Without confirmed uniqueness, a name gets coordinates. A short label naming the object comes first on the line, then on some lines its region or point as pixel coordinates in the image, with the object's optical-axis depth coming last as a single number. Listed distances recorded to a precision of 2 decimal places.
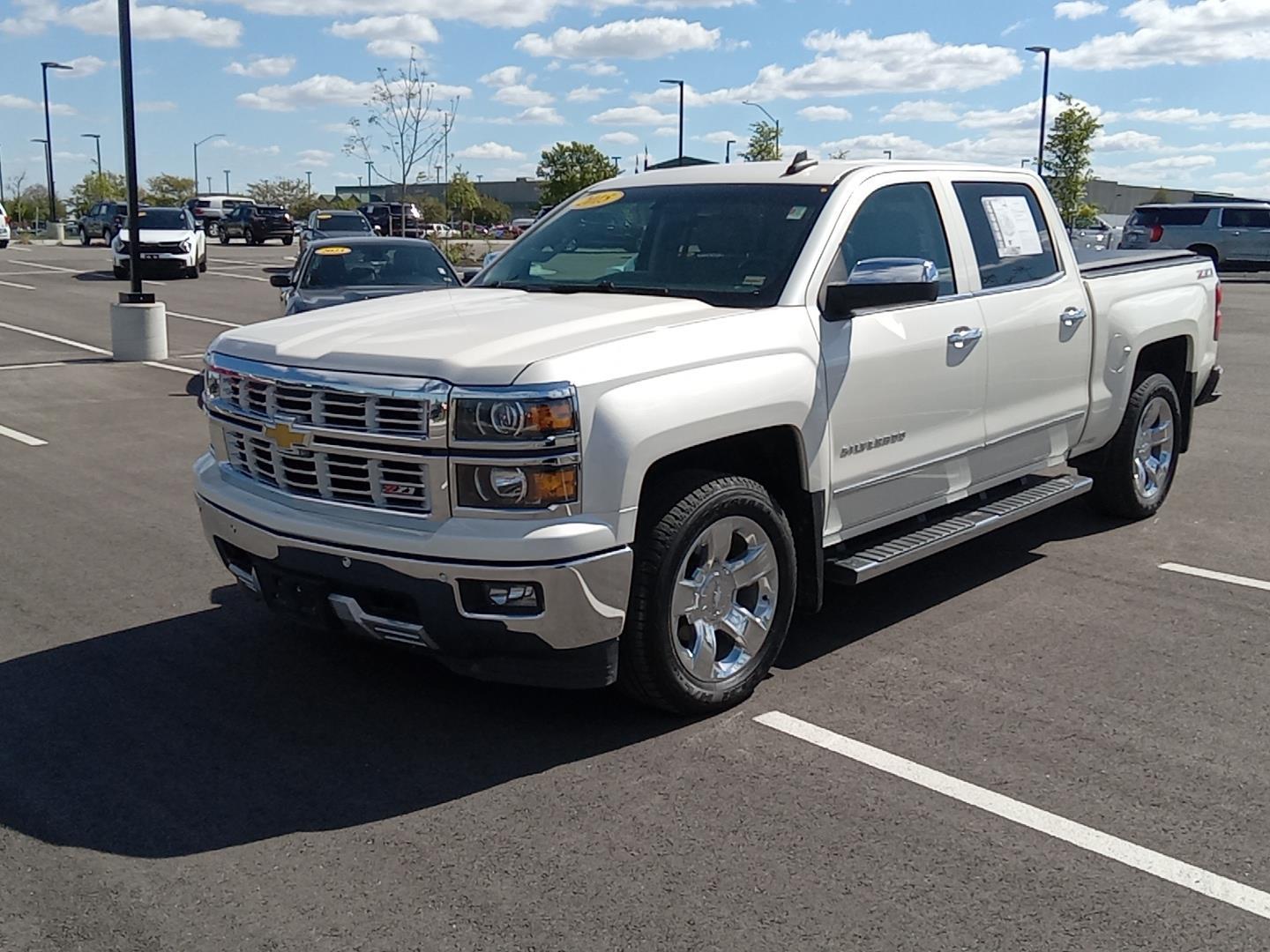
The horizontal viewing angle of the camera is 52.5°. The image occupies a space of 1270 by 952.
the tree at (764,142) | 44.28
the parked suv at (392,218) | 36.97
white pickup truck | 4.07
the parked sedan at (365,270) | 13.15
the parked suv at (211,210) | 54.69
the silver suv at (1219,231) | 31.34
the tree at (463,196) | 38.59
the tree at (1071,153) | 49.22
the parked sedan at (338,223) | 30.58
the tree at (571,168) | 58.53
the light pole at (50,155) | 56.03
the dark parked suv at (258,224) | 48.22
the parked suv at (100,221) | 47.59
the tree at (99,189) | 83.88
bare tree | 24.19
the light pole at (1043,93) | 47.09
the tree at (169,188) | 93.64
